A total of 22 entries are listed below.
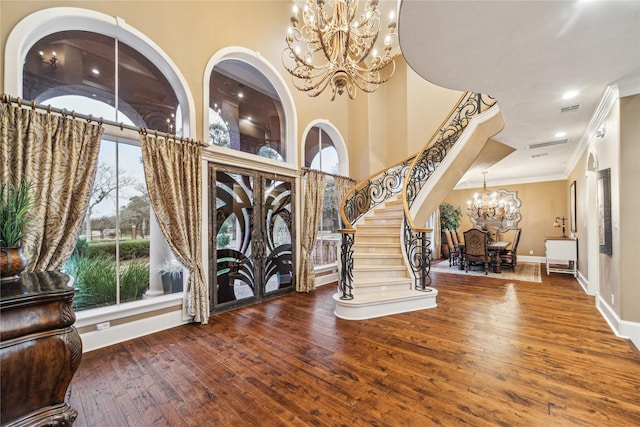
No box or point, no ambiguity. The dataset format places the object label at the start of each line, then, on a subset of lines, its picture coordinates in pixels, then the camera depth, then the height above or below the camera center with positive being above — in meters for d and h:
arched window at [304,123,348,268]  5.98 +0.80
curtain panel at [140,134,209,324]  3.26 +0.25
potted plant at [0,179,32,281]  1.60 -0.09
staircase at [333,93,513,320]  3.98 -0.01
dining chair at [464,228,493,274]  6.48 -0.88
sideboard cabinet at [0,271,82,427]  1.36 -0.77
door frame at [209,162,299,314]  3.92 -0.29
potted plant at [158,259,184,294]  3.65 -0.83
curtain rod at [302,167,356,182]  5.31 +0.99
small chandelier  7.61 +0.20
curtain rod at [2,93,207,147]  2.37 +1.13
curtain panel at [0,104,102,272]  2.36 +0.51
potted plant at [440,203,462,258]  9.43 -0.18
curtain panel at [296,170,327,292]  5.21 -0.16
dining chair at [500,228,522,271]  6.92 -1.22
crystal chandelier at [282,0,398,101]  3.18 +2.37
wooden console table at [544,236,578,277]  6.17 -0.97
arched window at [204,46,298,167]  4.30 +2.13
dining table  6.75 -1.02
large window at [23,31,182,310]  2.88 +0.99
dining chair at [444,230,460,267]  7.51 -1.19
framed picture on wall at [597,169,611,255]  3.24 +0.04
